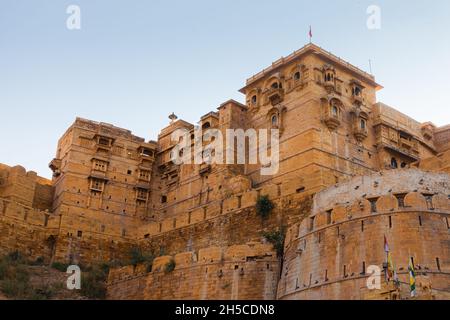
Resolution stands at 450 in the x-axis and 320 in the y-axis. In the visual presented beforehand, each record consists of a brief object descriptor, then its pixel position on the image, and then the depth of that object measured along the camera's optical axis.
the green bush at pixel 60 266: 36.34
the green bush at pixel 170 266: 30.75
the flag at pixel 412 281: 19.56
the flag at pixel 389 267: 21.05
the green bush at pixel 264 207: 33.71
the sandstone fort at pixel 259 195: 23.72
